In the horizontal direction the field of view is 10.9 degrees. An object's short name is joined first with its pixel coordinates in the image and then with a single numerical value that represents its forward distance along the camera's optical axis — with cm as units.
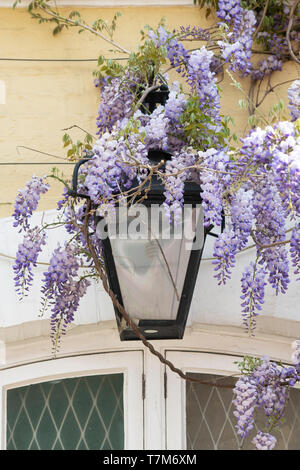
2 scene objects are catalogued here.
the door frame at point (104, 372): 649
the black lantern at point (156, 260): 520
